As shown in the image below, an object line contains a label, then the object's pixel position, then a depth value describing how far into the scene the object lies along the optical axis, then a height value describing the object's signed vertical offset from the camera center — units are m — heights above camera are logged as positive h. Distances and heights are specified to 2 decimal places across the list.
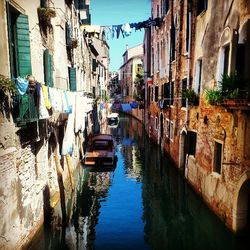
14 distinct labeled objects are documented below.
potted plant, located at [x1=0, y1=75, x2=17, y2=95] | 5.36 +0.21
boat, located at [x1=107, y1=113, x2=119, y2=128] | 35.79 -3.05
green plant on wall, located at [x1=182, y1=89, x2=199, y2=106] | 11.37 -0.06
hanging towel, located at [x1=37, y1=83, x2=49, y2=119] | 6.99 -0.28
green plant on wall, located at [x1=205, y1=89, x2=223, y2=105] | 7.87 -0.05
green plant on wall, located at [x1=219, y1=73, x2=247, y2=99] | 7.02 +0.25
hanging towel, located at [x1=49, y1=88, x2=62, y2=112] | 7.87 -0.06
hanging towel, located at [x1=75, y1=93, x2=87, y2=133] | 12.06 -0.67
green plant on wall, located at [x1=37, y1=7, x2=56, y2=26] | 8.62 +2.54
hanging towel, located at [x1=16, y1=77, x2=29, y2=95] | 5.88 +0.25
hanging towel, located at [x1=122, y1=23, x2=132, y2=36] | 16.69 +4.04
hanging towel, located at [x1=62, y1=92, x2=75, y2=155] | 10.53 -1.50
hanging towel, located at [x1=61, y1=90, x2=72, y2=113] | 9.29 -0.20
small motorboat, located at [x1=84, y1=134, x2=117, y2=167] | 15.53 -3.17
